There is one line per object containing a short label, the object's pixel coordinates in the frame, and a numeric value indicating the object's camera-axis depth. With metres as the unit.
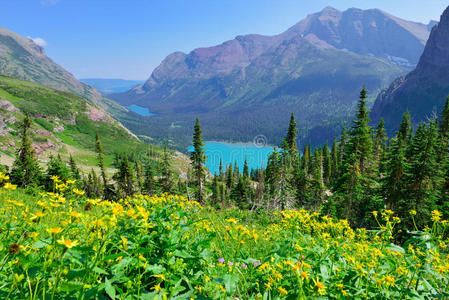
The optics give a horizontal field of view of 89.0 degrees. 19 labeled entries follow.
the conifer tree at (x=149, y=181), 52.29
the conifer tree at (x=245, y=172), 99.69
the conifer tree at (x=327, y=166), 68.64
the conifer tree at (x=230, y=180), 83.37
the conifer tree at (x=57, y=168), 25.34
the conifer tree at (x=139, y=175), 62.44
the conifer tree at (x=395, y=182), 24.53
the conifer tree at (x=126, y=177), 44.63
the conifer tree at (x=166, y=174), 44.06
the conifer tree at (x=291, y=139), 32.09
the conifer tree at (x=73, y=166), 57.04
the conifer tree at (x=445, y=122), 38.19
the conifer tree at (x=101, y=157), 48.72
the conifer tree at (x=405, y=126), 52.28
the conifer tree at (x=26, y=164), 25.79
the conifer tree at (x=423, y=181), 22.73
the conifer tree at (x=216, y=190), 69.93
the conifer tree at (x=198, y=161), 37.28
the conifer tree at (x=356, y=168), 27.12
